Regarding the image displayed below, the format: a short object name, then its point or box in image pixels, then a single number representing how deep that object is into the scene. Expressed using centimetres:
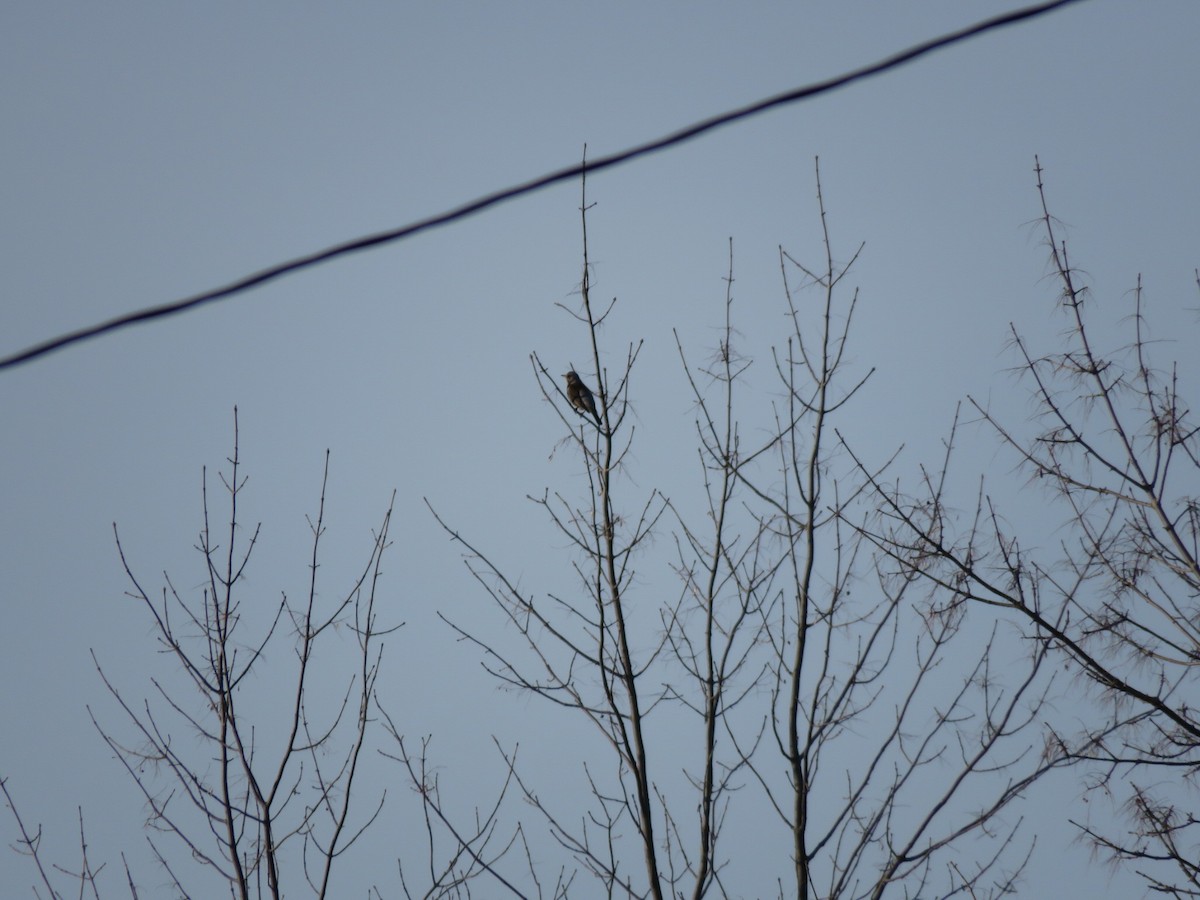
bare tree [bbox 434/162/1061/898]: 775
